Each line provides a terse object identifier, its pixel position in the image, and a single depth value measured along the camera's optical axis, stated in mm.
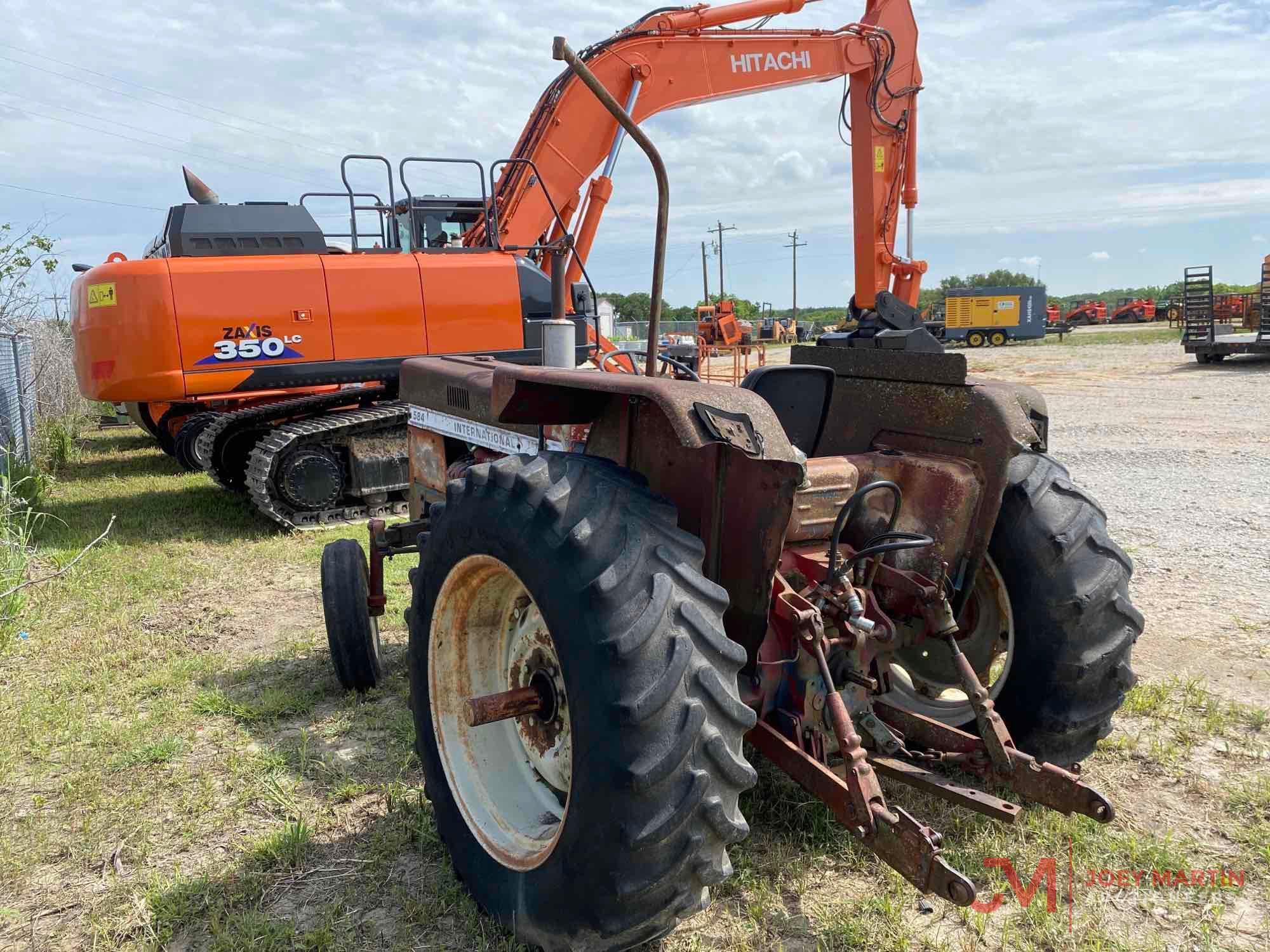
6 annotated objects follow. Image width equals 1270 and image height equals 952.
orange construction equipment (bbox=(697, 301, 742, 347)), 34625
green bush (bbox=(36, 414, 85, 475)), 11094
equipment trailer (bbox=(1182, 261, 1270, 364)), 21125
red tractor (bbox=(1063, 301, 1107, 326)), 51938
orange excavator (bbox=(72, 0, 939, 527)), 7305
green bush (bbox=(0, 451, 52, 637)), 5238
